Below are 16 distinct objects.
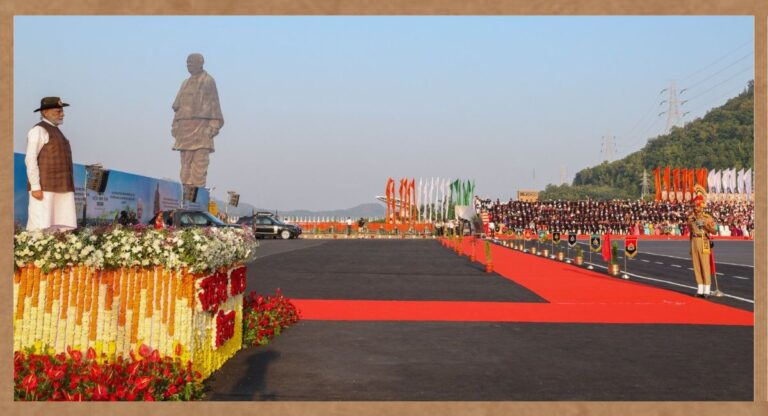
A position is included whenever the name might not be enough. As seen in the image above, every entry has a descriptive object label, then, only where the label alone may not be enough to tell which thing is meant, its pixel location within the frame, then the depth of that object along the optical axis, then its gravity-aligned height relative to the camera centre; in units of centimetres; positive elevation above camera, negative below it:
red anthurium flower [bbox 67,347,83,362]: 729 -137
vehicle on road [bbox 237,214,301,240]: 5519 -102
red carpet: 1316 -177
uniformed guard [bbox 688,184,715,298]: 1700 -52
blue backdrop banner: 2173 +66
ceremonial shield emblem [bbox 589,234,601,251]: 2795 -95
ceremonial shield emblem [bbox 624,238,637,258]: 2177 -85
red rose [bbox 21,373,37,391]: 635 -143
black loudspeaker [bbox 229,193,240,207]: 5656 +106
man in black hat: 834 +44
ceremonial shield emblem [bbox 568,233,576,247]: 2888 -85
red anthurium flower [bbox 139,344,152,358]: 727 -132
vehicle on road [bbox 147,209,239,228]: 3244 -22
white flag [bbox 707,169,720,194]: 8788 +421
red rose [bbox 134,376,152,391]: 643 -144
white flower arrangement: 746 -37
